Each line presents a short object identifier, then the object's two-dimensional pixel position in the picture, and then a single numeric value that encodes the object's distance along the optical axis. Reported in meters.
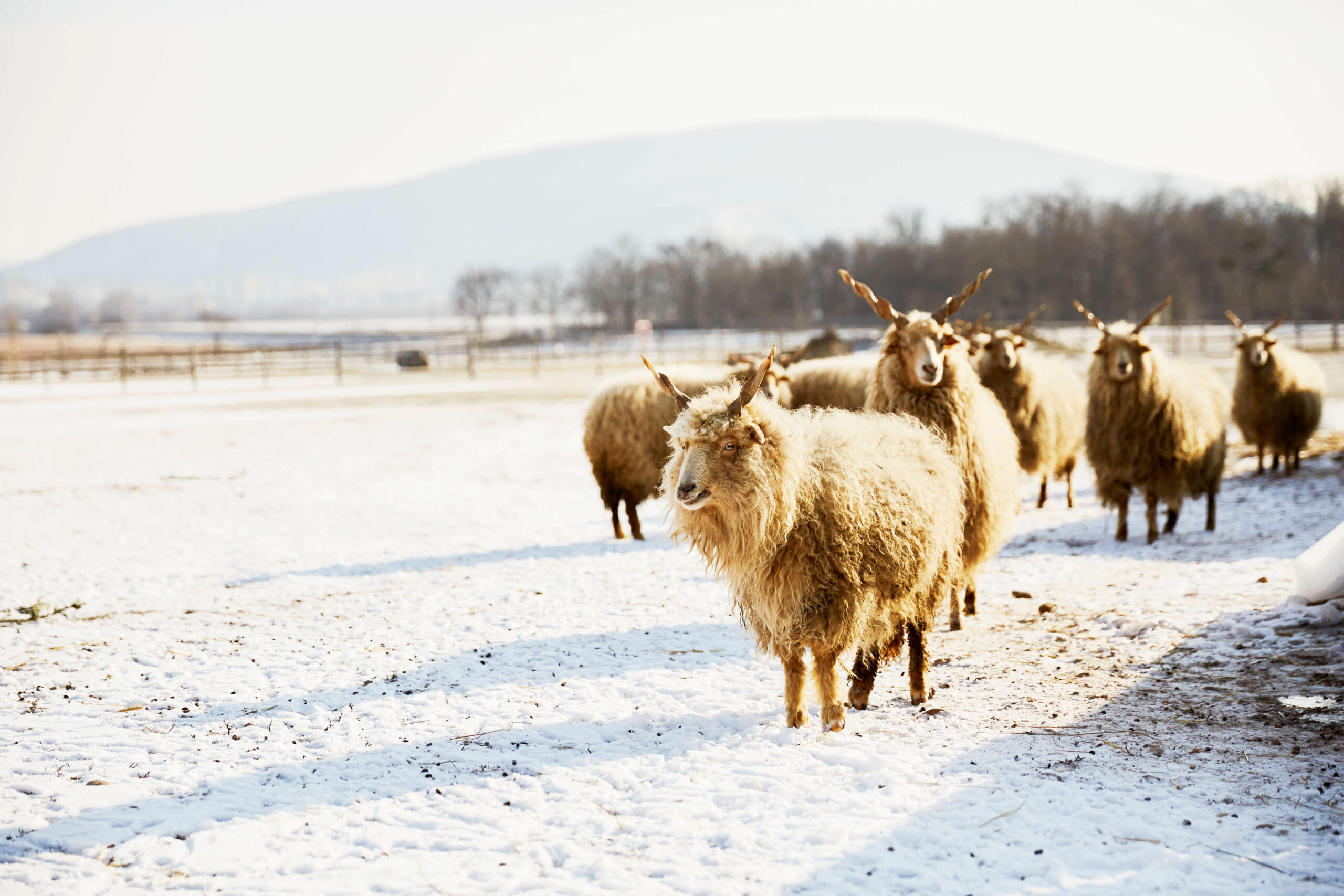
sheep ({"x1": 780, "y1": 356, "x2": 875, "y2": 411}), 10.80
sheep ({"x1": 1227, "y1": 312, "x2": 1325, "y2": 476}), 12.02
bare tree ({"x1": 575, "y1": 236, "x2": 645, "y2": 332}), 86.25
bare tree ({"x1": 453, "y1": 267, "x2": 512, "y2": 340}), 95.12
